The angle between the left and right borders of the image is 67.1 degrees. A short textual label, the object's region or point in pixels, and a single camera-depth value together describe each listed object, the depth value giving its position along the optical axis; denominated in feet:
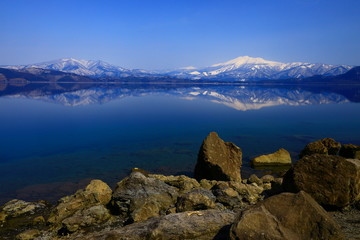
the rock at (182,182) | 52.08
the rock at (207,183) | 55.20
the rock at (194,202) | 39.04
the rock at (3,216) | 45.77
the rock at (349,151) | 71.72
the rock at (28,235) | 38.45
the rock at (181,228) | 27.86
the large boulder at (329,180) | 36.06
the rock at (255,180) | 58.89
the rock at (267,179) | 61.04
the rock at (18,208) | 47.27
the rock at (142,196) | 41.14
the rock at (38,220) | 44.73
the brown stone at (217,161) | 62.03
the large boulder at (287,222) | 22.80
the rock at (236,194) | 44.19
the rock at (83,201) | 43.70
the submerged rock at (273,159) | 80.94
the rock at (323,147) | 80.64
